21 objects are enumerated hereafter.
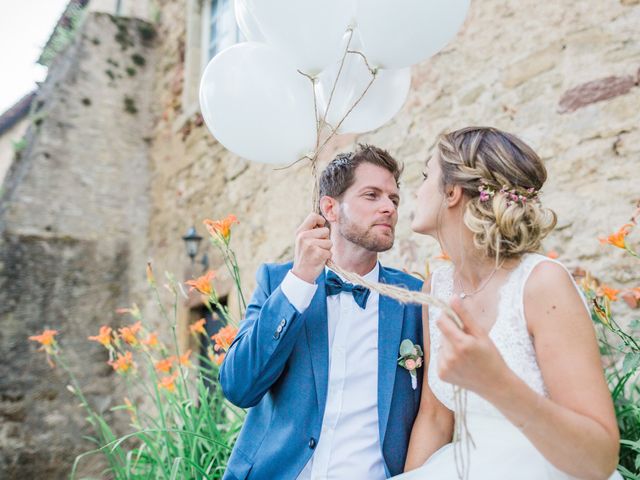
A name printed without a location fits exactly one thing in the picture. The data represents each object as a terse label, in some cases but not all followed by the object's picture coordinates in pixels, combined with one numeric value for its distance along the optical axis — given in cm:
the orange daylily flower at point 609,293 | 185
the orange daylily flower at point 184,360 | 262
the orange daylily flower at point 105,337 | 265
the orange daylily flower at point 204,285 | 219
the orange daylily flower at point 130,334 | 250
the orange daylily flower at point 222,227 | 199
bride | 106
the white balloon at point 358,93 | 185
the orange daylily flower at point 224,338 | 209
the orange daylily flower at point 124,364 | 263
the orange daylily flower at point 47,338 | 277
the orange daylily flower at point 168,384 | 251
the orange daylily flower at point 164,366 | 256
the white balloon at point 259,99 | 170
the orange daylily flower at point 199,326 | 285
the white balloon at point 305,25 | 152
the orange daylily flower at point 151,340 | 269
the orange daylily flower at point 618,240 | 178
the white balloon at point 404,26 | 152
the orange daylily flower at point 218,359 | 257
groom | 156
